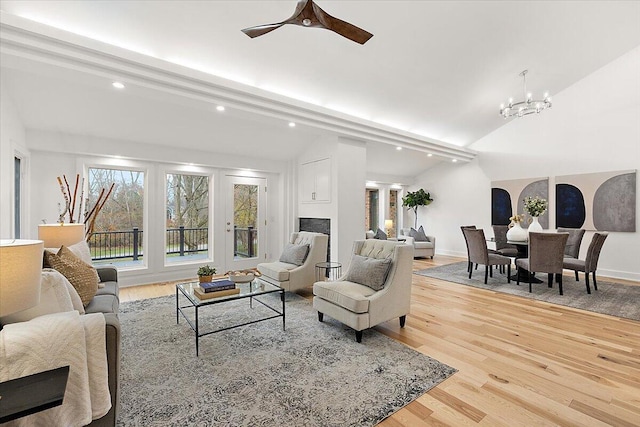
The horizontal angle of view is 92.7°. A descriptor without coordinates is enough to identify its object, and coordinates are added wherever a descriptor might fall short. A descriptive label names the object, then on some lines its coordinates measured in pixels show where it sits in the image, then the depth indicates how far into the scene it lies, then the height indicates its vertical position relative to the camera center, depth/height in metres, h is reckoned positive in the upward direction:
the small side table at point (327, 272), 4.37 -0.91
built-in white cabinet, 5.55 +0.68
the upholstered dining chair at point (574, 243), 5.34 -0.47
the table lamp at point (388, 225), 8.23 -0.24
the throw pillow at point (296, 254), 4.53 -0.58
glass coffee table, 2.81 -0.77
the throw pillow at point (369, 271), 3.11 -0.58
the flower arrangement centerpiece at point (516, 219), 5.39 -0.05
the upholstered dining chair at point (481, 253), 5.17 -0.64
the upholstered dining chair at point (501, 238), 6.07 -0.43
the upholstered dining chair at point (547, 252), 4.40 -0.53
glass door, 6.01 -0.12
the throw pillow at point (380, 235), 7.14 -0.44
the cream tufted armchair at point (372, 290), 2.88 -0.75
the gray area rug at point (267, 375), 1.88 -1.20
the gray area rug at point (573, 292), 3.89 -1.14
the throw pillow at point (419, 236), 7.78 -0.51
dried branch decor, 4.47 +0.18
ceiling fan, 2.13 +1.47
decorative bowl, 3.35 -0.69
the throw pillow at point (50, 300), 1.57 -0.48
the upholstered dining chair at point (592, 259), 4.57 -0.65
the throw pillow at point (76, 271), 2.33 -0.44
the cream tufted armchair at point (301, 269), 4.26 -0.76
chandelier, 4.84 +1.84
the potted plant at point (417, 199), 8.64 +0.49
